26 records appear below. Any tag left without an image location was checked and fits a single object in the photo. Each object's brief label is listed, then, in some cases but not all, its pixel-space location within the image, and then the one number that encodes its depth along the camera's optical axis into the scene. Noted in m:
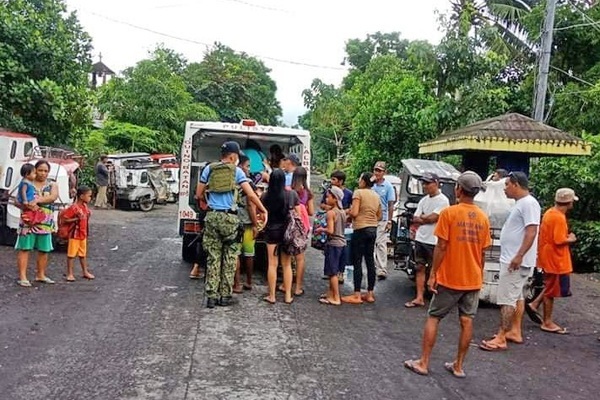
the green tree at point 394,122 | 17.89
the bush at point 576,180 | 12.29
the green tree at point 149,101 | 29.28
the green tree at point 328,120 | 38.72
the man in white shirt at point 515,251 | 6.40
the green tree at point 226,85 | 41.25
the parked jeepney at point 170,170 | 25.08
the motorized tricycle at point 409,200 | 9.39
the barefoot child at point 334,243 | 7.98
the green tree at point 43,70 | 12.28
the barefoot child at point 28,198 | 8.18
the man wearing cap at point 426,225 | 8.12
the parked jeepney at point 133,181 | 21.39
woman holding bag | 7.70
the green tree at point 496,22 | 16.98
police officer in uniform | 7.41
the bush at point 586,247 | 12.00
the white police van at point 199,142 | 9.88
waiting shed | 10.73
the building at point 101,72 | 56.66
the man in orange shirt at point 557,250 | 7.23
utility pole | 13.12
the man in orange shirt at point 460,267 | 5.46
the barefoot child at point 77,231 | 8.85
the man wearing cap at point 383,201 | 9.41
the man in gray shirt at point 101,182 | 20.70
